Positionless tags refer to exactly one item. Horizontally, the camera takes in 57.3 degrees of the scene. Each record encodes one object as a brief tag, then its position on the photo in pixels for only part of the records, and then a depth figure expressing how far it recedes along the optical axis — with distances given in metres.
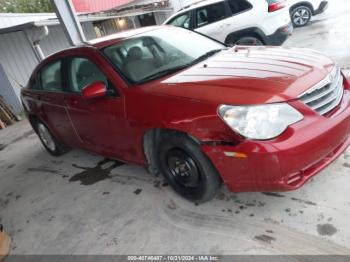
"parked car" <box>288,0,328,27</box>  10.87
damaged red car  2.20
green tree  28.64
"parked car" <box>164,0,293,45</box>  6.85
